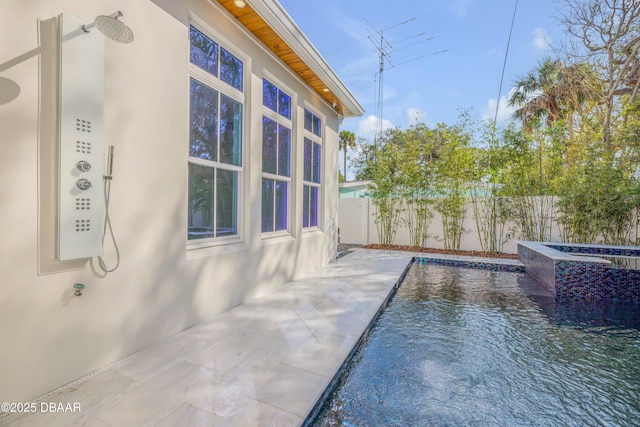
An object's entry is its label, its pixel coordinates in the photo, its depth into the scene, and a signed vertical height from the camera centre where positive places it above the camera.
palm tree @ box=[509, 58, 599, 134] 8.39 +4.36
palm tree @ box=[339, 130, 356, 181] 21.34 +5.77
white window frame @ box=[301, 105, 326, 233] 5.68 +0.98
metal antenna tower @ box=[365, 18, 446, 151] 9.03 +5.82
